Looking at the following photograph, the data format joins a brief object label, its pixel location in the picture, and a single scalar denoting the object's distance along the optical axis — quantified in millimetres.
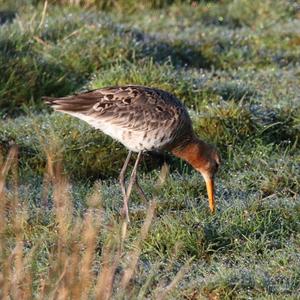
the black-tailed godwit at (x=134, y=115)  13508
